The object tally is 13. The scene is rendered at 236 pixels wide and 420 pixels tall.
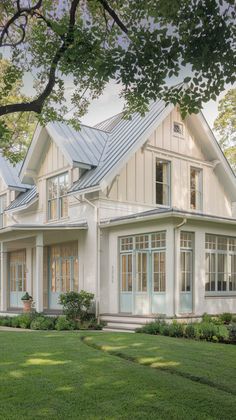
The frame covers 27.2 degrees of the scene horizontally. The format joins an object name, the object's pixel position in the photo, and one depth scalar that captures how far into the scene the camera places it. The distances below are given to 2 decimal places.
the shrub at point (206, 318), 14.33
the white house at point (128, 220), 15.41
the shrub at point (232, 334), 11.81
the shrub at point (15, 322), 16.69
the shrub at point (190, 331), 12.47
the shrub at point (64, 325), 15.09
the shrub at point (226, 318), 15.19
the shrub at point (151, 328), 13.29
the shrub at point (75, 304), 16.16
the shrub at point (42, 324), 15.53
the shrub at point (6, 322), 17.36
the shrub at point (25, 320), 16.25
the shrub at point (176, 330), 12.67
